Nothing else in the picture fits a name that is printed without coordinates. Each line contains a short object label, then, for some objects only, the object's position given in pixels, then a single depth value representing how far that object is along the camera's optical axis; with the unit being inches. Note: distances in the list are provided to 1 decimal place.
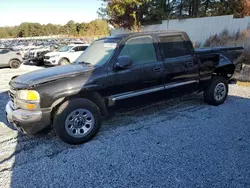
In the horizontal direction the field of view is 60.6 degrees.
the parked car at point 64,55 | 517.7
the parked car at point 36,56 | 571.3
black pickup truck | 128.6
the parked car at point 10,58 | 534.6
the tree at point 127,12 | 775.7
